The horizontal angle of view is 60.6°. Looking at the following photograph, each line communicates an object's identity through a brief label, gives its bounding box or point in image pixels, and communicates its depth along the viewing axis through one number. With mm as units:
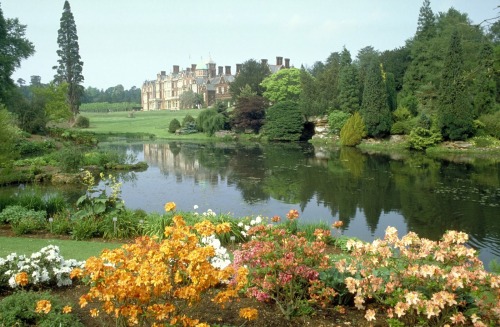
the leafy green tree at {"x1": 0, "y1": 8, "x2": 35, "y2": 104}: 31938
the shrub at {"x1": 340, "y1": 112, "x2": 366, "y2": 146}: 37688
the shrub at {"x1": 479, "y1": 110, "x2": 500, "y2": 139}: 31375
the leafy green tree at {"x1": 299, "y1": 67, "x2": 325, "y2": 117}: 43844
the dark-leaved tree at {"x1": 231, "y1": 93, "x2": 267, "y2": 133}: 47938
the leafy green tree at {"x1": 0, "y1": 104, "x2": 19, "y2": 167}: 14547
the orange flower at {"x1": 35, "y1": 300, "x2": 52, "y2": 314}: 3395
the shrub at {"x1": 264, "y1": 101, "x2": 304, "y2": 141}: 44938
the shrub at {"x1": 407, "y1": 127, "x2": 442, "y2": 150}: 32812
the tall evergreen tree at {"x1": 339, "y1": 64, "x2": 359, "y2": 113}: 40438
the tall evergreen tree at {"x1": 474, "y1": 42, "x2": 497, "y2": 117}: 32625
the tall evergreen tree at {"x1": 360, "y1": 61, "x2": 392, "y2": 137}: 36312
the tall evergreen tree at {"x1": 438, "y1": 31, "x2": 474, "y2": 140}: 31297
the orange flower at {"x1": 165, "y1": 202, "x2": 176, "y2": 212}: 3945
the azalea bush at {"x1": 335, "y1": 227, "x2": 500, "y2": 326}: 3633
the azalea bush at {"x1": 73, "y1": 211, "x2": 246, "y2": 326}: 3215
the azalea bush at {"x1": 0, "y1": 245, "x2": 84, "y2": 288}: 5195
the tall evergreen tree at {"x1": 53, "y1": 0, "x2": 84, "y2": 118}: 48719
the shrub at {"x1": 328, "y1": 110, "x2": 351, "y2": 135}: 40406
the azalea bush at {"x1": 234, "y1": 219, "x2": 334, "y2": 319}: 4348
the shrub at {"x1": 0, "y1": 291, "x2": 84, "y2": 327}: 4100
